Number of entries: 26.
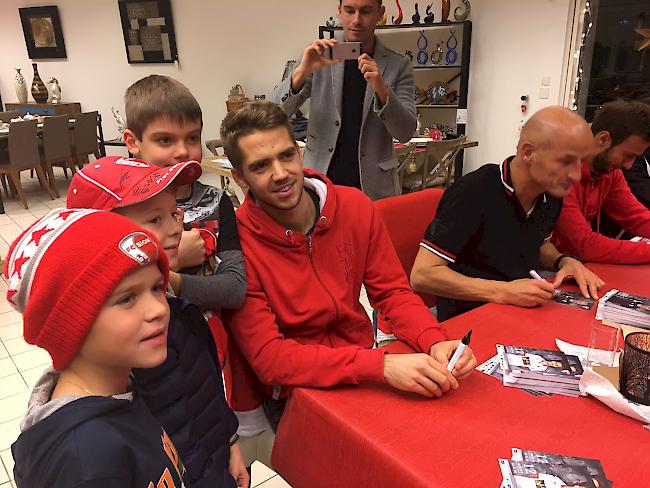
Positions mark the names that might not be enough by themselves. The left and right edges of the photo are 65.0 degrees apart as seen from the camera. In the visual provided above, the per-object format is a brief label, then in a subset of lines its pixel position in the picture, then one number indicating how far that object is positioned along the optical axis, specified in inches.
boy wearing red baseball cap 40.8
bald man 63.7
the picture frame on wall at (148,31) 278.2
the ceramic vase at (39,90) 314.9
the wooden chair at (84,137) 269.1
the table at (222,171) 157.3
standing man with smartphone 90.7
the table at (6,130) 230.5
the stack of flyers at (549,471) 34.2
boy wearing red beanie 29.0
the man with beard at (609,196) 75.5
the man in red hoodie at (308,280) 45.9
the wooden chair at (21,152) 229.3
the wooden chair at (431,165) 179.7
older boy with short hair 47.6
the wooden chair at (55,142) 248.4
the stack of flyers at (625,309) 57.3
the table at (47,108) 316.2
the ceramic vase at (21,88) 320.8
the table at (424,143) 183.3
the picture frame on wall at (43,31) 322.7
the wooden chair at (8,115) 280.8
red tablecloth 35.7
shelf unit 209.9
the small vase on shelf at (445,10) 210.4
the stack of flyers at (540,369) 45.4
